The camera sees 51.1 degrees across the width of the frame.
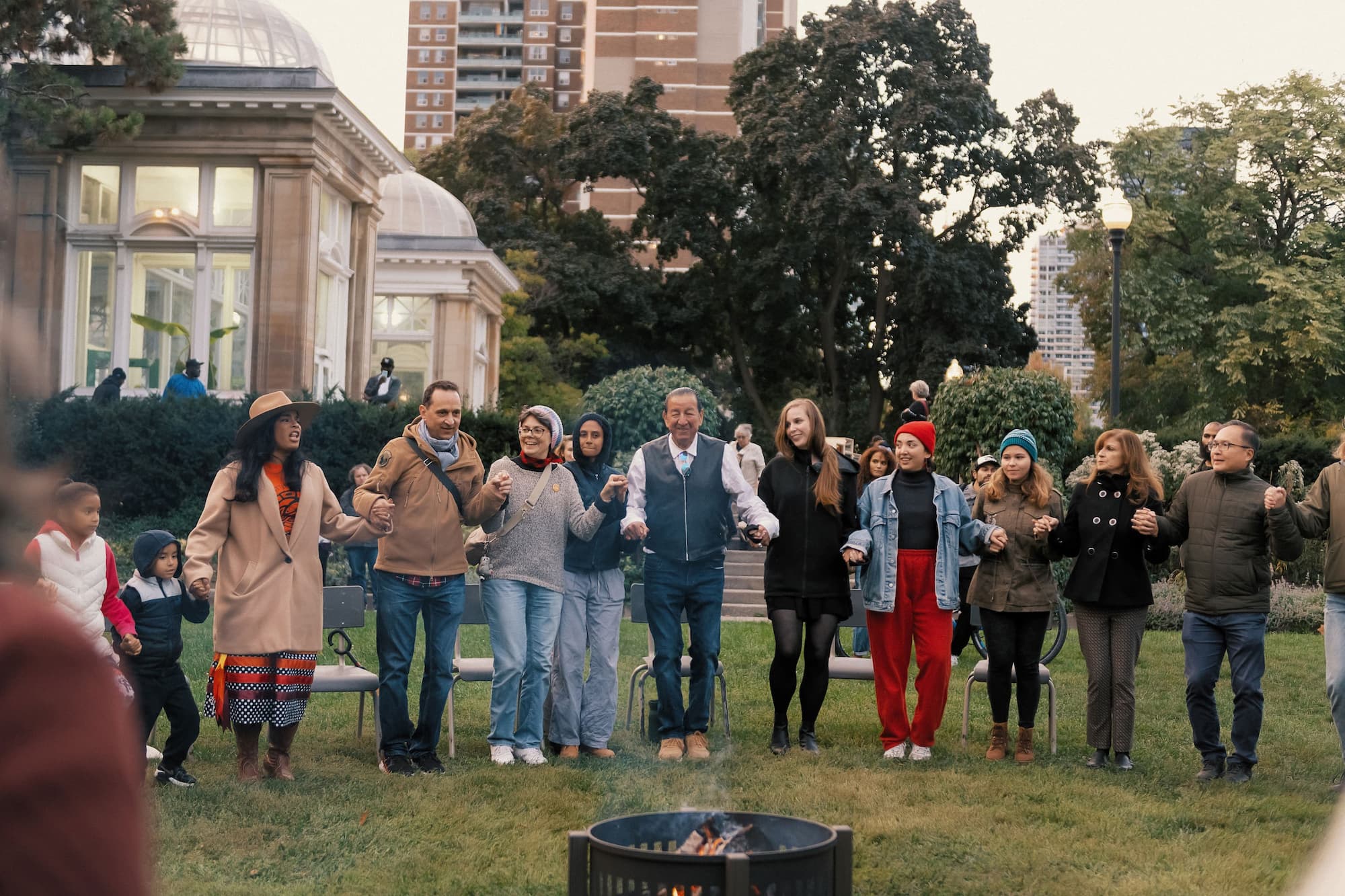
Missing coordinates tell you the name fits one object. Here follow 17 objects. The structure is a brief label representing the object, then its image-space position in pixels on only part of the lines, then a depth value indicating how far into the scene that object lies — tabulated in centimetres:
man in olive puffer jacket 834
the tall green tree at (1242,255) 4019
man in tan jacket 834
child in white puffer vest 709
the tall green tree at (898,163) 4053
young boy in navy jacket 755
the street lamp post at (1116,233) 1641
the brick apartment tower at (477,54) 13825
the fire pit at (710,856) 366
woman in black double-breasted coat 880
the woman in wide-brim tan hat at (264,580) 768
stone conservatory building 2477
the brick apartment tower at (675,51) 10325
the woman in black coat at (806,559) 904
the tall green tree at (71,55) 2183
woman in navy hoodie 910
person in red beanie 905
